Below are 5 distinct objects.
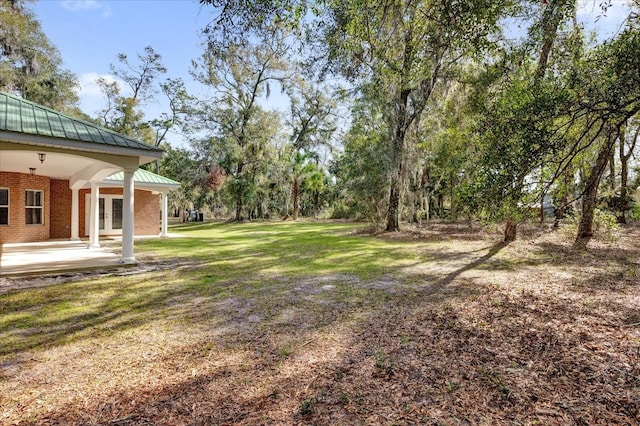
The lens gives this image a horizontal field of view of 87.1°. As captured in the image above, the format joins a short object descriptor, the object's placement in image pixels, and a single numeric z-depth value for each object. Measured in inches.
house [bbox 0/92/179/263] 243.8
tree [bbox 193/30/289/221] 950.4
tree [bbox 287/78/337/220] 1127.8
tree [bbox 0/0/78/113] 641.6
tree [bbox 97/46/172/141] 960.9
